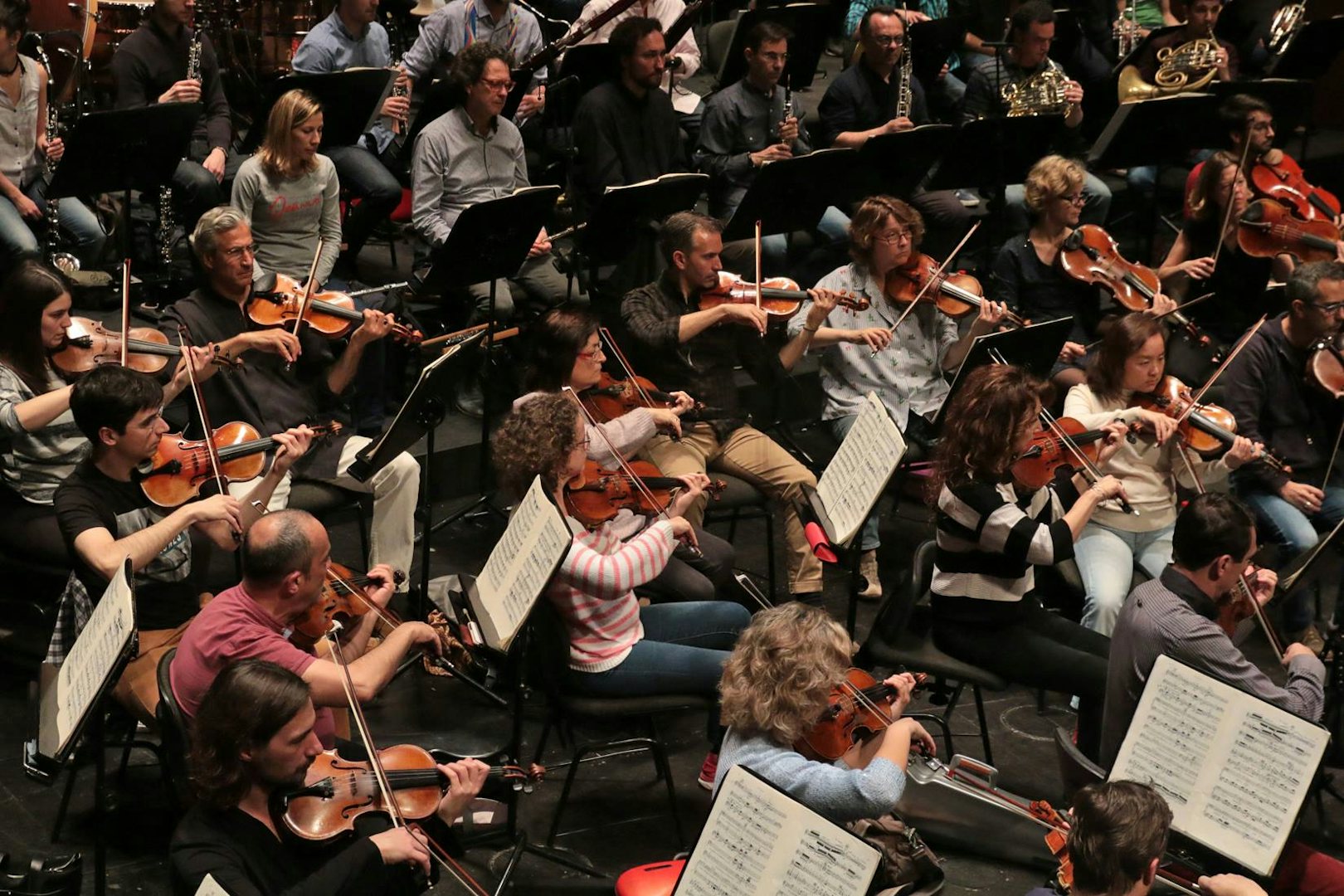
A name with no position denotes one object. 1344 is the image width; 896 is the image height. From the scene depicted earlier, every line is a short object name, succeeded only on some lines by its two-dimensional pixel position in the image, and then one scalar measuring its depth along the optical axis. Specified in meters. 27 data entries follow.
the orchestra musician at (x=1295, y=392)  12.26
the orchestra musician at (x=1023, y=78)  16.12
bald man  7.81
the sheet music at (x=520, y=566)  8.32
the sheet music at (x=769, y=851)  6.25
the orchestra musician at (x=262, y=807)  6.61
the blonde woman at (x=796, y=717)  7.37
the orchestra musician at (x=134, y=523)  8.84
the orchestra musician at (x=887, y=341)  12.62
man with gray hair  11.08
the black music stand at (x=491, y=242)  11.69
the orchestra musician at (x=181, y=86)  13.75
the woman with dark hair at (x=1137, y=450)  11.30
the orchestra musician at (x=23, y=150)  12.62
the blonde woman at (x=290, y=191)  12.48
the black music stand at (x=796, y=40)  15.48
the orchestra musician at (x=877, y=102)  15.94
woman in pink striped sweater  9.02
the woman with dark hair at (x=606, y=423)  10.65
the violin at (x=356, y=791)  7.01
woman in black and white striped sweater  9.55
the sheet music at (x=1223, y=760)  7.35
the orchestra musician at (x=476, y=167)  13.52
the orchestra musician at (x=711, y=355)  12.09
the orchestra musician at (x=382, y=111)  14.41
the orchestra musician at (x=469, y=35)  15.52
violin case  9.26
